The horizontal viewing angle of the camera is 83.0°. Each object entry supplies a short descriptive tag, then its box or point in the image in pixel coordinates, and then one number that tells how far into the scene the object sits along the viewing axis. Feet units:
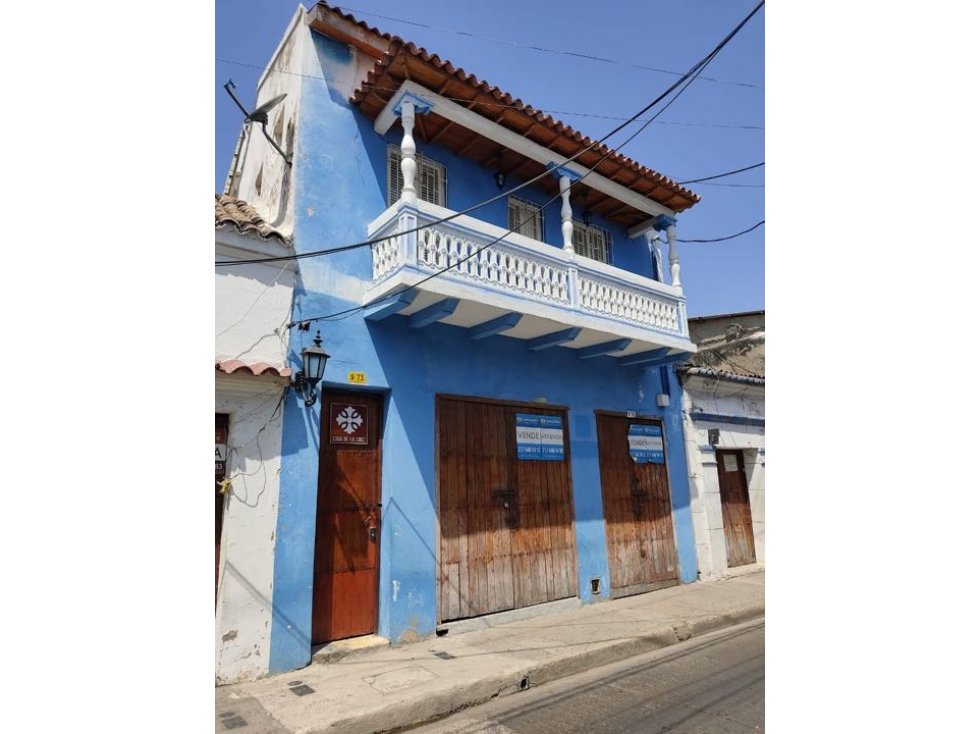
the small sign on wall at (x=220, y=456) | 17.12
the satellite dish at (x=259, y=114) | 22.50
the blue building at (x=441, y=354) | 19.95
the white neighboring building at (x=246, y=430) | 16.58
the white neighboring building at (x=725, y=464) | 32.83
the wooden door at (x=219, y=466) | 17.12
